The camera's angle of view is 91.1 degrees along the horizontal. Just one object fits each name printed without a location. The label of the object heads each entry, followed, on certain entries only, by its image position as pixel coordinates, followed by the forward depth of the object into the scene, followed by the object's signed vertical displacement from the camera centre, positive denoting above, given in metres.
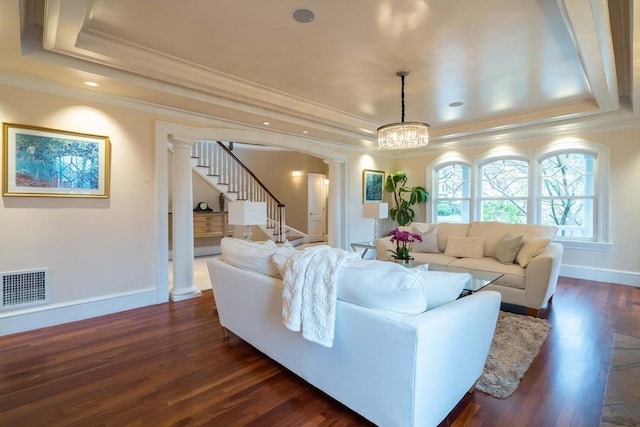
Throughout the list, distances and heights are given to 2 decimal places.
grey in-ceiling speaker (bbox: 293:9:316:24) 2.32 +1.48
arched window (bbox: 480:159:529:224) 5.81 +0.42
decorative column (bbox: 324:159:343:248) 6.45 +0.16
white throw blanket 1.71 -0.46
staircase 7.00 +0.75
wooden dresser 7.11 -0.30
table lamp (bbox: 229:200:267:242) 3.79 -0.03
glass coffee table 2.61 -0.63
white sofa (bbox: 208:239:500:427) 1.44 -0.77
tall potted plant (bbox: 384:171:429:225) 7.00 +0.37
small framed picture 6.83 +0.60
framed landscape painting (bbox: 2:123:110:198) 3.00 +0.49
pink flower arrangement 3.38 -0.29
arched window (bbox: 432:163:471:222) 6.59 +0.42
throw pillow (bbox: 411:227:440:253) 4.75 -0.45
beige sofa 3.39 -0.53
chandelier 3.48 +0.87
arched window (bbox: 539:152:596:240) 5.14 +0.32
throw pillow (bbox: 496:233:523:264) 3.85 -0.45
